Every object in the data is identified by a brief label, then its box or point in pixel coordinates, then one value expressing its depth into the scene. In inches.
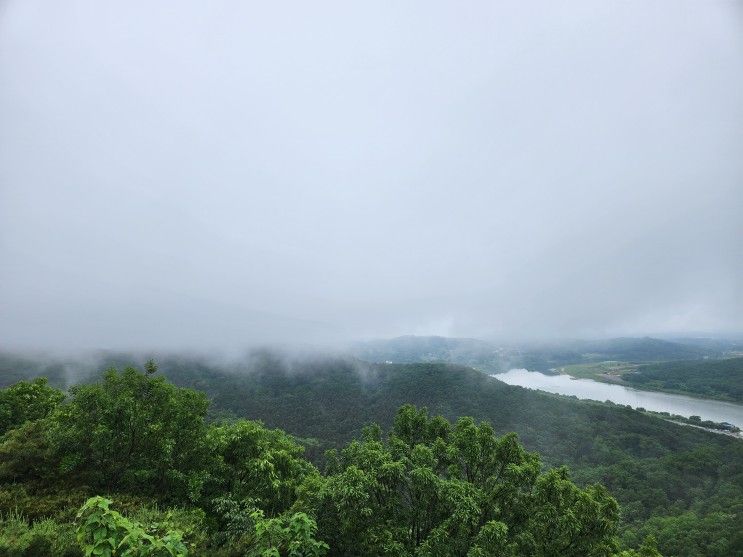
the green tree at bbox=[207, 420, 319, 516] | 661.9
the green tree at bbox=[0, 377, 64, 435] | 888.3
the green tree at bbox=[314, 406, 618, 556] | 426.3
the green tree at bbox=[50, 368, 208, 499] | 561.9
